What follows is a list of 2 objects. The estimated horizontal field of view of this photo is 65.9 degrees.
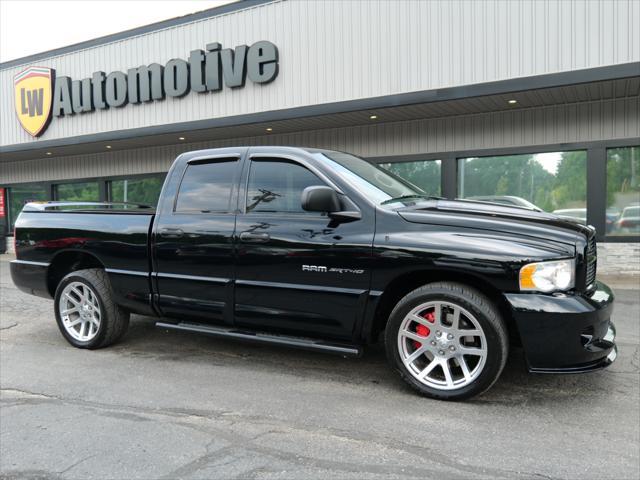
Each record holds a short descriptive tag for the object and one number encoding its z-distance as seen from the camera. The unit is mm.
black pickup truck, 3297
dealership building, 8570
